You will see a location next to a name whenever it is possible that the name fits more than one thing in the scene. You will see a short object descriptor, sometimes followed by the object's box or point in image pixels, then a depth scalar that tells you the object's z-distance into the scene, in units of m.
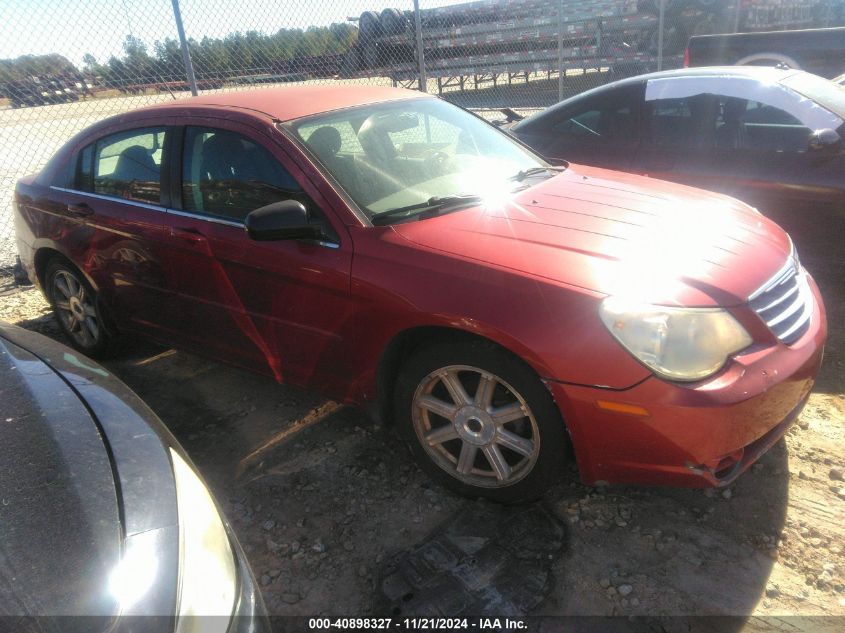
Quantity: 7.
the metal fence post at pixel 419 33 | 7.19
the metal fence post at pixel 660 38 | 9.45
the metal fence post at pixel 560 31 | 9.30
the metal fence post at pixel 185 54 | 5.70
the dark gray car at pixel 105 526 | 1.32
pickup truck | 6.98
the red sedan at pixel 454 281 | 2.18
